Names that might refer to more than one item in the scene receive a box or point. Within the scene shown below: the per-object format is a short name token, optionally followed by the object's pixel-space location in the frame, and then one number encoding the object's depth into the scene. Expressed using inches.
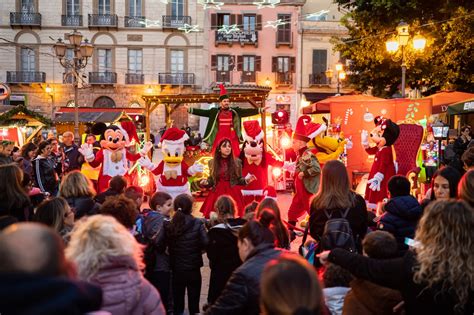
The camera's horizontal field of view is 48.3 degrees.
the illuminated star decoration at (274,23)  1506.2
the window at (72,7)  1457.9
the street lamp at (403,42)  547.6
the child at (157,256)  197.9
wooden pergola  553.9
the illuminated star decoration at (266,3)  1455.5
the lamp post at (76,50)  636.7
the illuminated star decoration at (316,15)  1463.2
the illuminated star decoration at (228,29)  1493.6
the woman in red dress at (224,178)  334.6
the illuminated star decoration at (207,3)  1469.0
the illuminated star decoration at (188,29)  1440.7
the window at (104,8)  1456.7
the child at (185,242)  201.3
